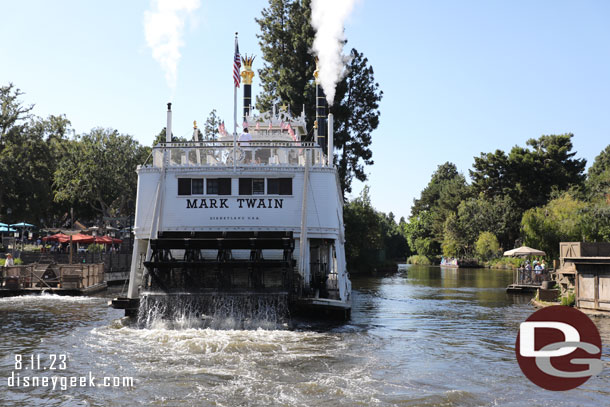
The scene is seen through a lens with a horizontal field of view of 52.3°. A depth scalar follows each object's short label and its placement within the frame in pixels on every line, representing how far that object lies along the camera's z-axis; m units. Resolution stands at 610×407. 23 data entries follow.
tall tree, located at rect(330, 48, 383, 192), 47.03
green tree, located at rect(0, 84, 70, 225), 46.66
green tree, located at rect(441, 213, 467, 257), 81.31
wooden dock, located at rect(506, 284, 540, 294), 32.59
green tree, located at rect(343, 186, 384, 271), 52.75
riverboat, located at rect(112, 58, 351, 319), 17.34
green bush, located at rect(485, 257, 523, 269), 61.09
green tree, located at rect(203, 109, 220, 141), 60.16
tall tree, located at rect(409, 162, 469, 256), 90.31
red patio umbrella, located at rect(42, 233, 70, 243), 38.28
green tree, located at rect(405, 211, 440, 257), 98.44
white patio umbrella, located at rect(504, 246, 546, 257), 37.25
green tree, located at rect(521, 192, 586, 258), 40.48
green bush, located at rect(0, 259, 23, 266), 33.27
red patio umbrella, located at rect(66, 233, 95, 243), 37.78
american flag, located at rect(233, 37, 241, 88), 19.49
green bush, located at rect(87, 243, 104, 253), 41.71
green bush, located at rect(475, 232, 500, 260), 71.31
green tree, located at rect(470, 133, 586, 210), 67.81
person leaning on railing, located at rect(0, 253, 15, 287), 26.59
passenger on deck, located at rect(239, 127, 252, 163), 19.53
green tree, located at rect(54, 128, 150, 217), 54.00
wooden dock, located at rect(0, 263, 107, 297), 26.66
